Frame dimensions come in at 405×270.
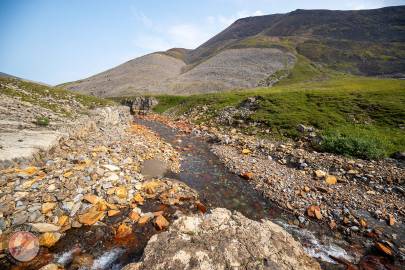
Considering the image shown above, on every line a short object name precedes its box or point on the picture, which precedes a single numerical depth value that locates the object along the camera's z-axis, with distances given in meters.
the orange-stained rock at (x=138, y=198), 11.10
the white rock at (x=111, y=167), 12.71
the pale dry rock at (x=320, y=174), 15.16
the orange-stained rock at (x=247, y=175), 15.13
